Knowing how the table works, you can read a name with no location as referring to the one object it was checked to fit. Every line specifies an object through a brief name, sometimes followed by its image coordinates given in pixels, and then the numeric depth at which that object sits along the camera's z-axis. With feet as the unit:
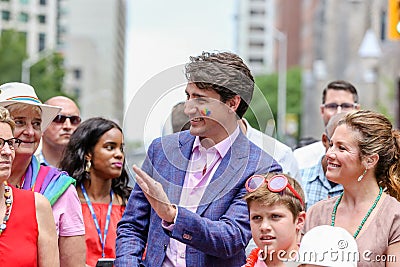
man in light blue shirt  23.12
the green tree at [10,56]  168.76
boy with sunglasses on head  15.05
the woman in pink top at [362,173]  16.46
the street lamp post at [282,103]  219.20
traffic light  35.70
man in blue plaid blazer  15.30
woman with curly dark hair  21.72
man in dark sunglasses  25.76
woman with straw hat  16.84
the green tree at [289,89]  337.19
